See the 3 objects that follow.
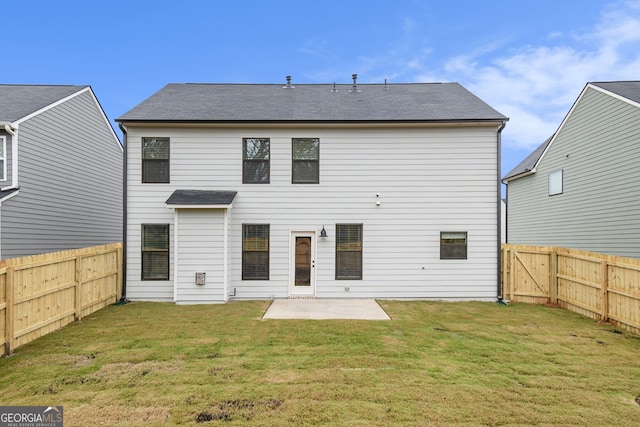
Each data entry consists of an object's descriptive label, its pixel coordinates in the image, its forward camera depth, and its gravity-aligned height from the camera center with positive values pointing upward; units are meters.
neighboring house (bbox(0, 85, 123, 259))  9.27 +1.76
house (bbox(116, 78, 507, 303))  8.73 +0.69
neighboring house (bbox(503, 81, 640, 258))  9.02 +1.64
